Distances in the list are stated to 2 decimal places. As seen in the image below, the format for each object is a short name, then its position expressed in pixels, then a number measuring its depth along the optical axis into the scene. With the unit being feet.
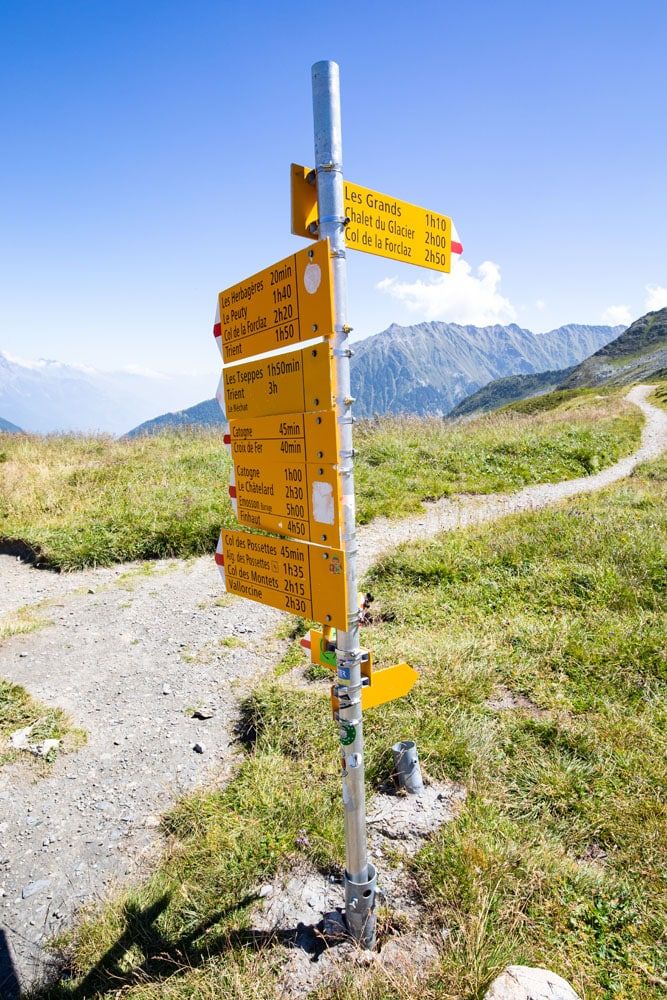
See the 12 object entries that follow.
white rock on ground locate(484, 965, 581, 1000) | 7.16
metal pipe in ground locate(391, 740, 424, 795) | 11.55
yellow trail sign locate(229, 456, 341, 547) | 7.14
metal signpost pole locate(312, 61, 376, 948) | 6.85
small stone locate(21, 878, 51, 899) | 10.83
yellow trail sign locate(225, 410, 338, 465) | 6.89
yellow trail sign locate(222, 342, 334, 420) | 6.90
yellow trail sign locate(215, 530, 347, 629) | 7.32
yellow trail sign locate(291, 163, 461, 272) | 7.29
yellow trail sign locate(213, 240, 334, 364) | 6.74
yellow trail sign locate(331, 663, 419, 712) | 7.93
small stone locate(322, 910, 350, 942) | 8.69
